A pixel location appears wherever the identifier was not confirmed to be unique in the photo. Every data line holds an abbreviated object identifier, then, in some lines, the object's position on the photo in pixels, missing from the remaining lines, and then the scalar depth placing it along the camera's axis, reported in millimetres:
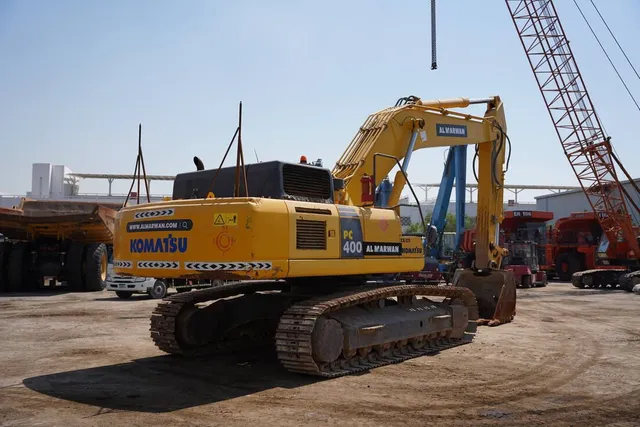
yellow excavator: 7523
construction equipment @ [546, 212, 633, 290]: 33344
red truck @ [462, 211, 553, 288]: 27406
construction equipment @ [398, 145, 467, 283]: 23781
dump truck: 22328
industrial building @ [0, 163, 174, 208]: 64500
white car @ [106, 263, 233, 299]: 19406
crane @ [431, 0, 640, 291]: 29656
